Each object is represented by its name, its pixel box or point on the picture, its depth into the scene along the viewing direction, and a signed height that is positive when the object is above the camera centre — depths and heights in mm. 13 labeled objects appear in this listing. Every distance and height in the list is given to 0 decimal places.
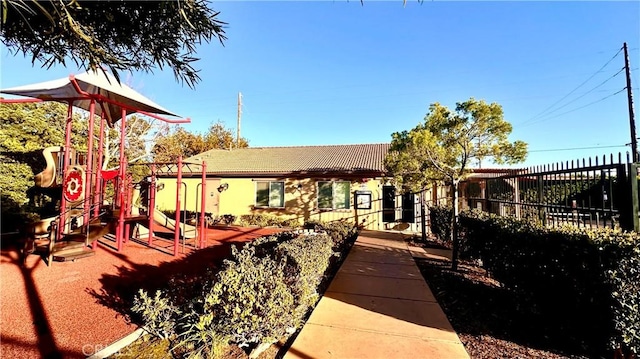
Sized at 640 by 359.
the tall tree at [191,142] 24445 +4409
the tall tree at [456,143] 6785 +1150
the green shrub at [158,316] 3236 -1555
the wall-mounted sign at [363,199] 13492 -619
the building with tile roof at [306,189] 13492 -139
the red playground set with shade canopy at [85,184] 6227 -1
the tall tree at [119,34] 2178 +1279
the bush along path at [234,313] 2914 -1445
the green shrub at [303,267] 3707 -1194
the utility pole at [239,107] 30203 +8434
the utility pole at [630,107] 15430 +4637
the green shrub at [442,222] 9641 -1265
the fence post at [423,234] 9789 -1698
